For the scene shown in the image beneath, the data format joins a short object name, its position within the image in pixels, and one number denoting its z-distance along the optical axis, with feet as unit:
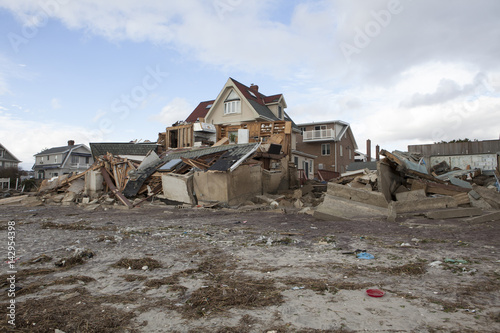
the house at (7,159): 144.87
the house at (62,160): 142.82
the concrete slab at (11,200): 57.44
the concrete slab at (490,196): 32.48
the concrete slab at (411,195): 35.04
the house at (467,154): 72.64
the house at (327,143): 120.98
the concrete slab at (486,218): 26.41
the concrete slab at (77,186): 63.46
